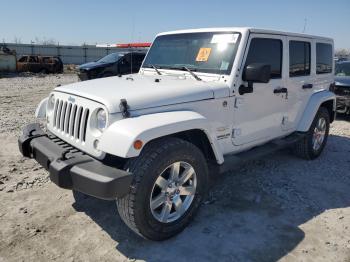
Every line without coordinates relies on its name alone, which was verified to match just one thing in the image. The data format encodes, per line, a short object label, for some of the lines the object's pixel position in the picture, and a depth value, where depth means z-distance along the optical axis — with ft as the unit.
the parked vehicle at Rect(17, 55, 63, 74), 78.54
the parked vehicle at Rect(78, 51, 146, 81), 46.85
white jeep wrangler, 9.52
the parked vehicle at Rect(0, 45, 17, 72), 74.23
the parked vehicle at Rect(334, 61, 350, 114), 29.22
